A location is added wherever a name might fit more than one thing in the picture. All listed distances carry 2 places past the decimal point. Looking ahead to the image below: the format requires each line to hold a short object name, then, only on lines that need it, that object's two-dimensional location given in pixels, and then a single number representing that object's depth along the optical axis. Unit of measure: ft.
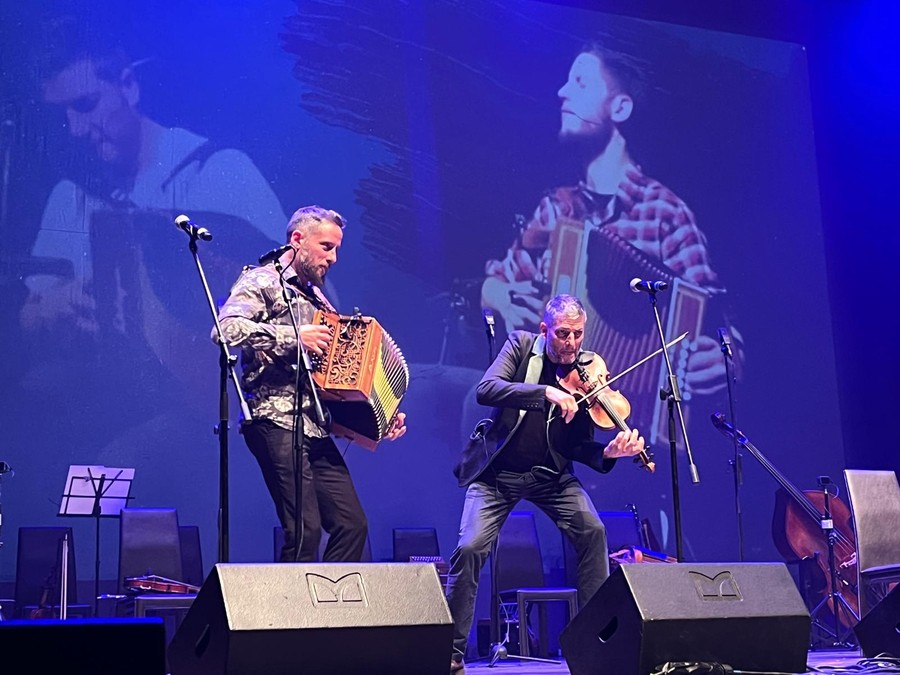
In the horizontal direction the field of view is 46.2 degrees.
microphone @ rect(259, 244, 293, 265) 13.98
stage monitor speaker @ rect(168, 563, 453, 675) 9.96
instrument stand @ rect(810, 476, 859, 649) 23.70
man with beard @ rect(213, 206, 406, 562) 13.26
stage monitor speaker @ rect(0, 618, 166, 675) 8.04
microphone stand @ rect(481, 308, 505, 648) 21.63
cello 24.34
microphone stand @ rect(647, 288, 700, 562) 15.31
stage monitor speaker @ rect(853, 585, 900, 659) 14.11
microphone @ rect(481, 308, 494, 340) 21.59
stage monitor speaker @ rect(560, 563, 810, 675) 11.18
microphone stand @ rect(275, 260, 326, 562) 12.89
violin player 15.87
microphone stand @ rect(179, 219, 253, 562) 12.45
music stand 21.31
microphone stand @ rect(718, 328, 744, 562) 23.65
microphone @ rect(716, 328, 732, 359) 24.85
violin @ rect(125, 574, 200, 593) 19.95
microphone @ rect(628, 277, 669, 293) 16.90
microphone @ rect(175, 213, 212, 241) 13.57
